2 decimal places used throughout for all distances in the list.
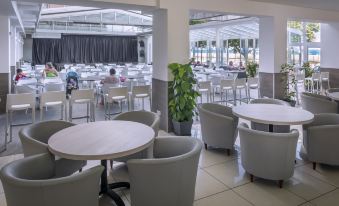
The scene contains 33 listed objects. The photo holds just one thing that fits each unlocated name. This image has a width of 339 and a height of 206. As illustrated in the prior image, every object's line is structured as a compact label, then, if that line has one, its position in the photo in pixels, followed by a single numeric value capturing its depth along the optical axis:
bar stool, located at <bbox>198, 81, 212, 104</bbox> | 6.61
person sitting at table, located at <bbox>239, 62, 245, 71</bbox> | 11.31
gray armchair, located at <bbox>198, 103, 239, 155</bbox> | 3.79
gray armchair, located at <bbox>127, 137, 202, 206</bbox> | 2.06
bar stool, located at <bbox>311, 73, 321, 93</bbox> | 8.40
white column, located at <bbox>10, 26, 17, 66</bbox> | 9.80
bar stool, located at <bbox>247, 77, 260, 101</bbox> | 7.28
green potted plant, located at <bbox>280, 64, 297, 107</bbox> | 6.66
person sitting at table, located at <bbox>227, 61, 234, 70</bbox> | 11.36
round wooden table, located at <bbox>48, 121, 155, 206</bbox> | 2.15
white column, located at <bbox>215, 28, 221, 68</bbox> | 13.04
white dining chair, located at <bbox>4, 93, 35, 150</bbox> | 4.46
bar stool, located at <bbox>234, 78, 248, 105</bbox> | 7.15
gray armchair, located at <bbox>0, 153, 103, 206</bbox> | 1.71
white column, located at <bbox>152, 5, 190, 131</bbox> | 5.05
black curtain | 17.27
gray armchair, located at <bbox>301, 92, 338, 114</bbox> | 4.66
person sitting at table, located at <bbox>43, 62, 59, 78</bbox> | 8.49
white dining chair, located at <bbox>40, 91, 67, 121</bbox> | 4.88
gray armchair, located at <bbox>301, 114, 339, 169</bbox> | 3.20
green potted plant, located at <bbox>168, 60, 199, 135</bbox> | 4.83
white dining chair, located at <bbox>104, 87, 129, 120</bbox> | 5.62
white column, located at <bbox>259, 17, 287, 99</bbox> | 6.58
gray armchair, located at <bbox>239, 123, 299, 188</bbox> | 2.86
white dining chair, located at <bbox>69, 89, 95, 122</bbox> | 5.23
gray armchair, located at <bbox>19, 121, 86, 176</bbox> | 2.50
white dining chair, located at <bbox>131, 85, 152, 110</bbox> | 5.84
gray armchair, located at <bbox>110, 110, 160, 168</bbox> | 3.32
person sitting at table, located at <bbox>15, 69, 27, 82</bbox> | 7.59
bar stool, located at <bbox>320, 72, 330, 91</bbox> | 8.56
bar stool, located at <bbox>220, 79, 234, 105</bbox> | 7.00
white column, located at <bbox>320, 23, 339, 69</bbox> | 8.52
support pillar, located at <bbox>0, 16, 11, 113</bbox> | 6.79
